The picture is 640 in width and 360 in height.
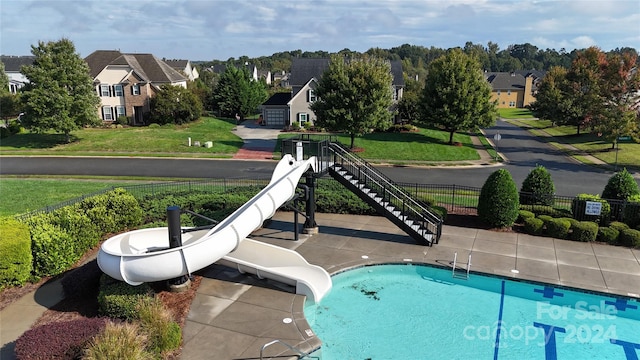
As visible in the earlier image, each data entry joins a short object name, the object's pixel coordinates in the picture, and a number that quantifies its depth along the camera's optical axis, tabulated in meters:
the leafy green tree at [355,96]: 41.50
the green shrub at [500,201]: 19.75
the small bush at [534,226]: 19.58
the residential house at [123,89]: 56.62
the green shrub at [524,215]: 20.45
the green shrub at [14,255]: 13.04
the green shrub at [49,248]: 14.00
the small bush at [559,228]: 19.25
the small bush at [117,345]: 8.84
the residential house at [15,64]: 93.12
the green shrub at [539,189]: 22.00
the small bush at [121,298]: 11.59
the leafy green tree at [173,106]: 55.94
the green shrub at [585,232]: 18.86
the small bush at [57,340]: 9.30
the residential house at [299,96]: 58.38
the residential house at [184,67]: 97.31
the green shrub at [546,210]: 20.88
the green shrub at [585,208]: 20.06
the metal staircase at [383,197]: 18.47
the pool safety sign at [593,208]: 19.75
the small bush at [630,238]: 18.39
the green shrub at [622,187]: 20.59
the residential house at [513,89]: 111.12
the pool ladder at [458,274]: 15.84
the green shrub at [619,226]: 18.98
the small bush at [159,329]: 10.30
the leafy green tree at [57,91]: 42.97
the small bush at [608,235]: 18.80
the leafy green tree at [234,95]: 66.56
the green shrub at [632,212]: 19.81
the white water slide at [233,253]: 11.79
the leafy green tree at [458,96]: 46.56
